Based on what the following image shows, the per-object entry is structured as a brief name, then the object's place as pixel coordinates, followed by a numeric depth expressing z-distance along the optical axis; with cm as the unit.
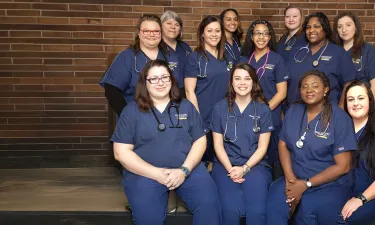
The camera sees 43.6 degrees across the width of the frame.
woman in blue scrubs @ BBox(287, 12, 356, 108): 337
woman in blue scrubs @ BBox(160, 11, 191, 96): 347
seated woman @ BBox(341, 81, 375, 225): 280
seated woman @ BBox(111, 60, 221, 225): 271
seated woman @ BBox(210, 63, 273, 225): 289
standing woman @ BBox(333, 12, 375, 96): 351
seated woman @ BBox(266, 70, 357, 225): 272
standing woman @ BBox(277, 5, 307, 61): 364
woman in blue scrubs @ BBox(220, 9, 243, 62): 362
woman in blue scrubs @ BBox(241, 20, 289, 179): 338
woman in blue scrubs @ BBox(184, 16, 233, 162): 338
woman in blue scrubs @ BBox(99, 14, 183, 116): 318
